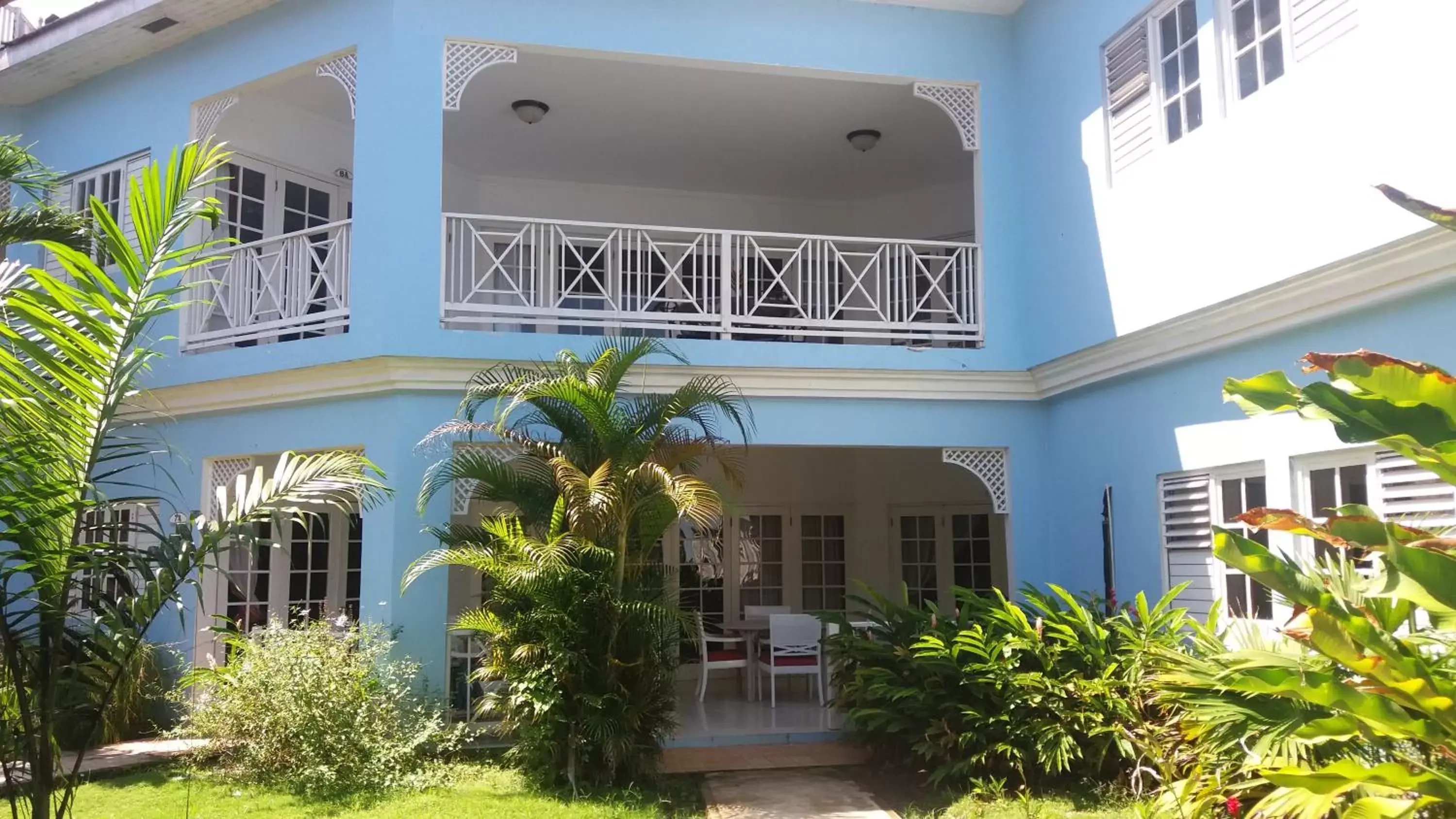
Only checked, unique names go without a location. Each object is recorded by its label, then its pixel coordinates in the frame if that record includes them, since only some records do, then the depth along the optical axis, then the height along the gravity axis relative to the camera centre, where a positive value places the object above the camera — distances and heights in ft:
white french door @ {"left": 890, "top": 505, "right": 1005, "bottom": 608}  42.52 +0.23
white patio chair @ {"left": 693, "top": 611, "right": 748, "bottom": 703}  31.86 -2.98
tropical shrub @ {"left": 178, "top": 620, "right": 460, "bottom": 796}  23.03 -3.23
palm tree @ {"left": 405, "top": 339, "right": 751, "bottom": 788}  22.06 -0.02
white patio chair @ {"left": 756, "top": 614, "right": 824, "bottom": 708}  31.94 -2.54
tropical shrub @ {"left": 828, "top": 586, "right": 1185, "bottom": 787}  21.13 -2.66
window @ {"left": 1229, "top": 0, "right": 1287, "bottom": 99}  21.74 +9.99
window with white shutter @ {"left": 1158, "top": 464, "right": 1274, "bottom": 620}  22.79 +0.43
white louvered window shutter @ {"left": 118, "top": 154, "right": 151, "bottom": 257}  32.76 +11.43
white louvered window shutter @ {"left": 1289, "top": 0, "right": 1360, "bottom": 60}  19.69 +9.46
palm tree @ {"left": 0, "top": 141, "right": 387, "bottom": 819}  12.82 +0.85
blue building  20.70 +7.72
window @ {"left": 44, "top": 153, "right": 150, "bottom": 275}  33.09 +11.52
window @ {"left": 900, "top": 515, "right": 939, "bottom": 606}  43.32 -0.06
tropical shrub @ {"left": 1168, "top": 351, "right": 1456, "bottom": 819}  10.73 -0.81
